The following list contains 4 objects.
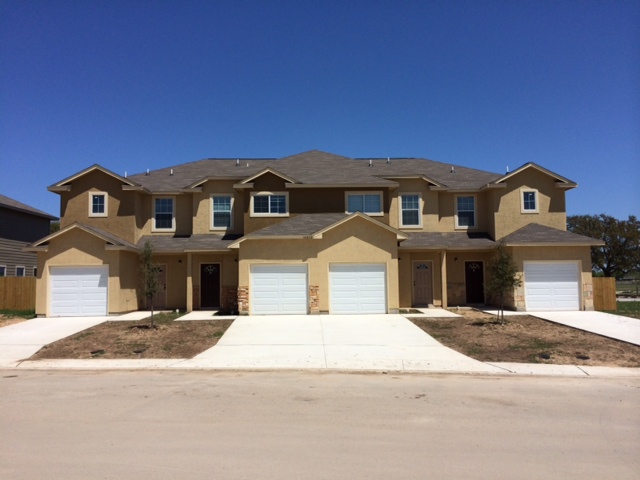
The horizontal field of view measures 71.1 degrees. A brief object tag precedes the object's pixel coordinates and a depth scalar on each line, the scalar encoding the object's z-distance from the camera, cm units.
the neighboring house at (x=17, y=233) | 2786
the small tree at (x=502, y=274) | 1622
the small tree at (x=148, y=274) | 1579
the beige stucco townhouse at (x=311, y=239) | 1903
